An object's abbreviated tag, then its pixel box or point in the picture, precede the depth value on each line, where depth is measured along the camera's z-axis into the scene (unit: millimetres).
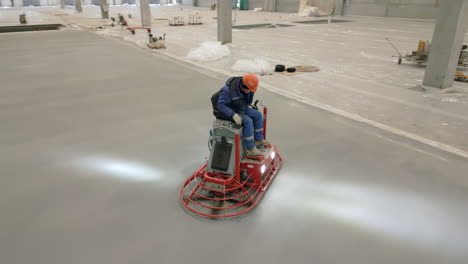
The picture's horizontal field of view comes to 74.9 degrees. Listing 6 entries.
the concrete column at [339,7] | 24188
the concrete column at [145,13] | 18172
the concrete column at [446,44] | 5816
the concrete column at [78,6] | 32037
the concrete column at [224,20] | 11938
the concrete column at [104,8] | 24453
